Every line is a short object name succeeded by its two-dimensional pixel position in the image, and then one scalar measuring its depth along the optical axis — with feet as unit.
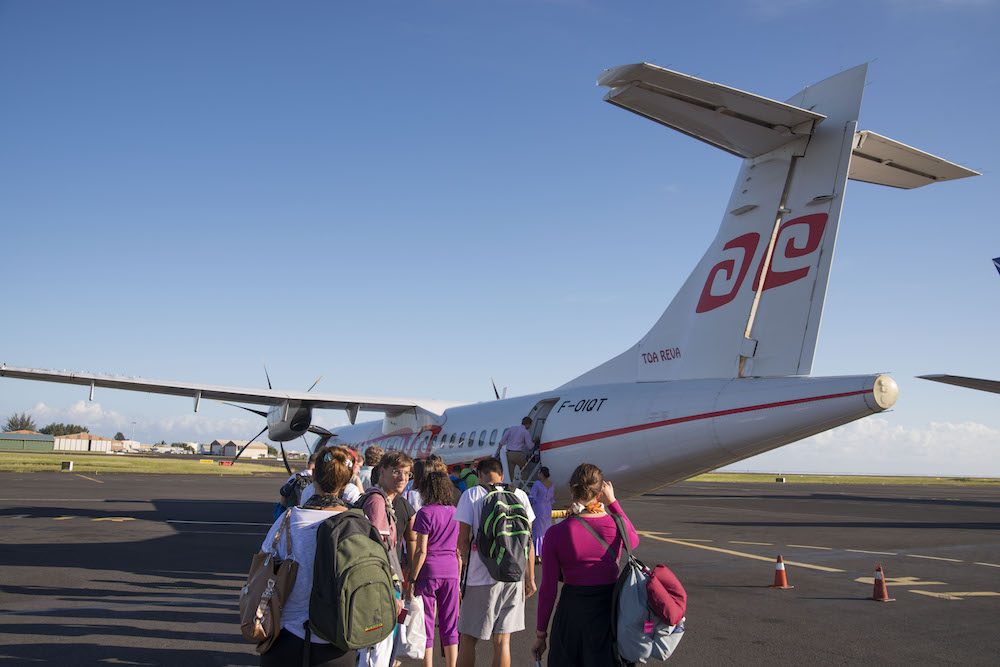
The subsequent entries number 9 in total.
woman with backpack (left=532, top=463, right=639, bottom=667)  14.78
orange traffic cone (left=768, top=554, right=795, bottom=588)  35.37
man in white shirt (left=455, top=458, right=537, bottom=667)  18.72
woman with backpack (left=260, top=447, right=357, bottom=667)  12.78
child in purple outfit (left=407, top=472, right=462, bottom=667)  19.39
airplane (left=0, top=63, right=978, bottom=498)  28.63
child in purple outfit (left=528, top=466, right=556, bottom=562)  36.65
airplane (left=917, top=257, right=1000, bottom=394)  89.35
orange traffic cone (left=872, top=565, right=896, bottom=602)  32.24
